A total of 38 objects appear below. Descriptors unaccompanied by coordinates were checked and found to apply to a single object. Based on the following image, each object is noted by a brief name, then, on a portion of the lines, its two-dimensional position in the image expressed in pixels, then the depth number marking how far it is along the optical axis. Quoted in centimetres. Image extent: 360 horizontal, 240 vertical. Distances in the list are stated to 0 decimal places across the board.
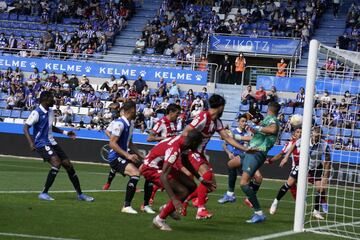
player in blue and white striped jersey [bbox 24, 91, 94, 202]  1586
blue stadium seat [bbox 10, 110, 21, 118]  3821
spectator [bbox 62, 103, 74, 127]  3662
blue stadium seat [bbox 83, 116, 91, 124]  3681
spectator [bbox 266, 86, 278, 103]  3547
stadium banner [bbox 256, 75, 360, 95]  3644
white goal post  1315
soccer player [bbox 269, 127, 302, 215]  1639
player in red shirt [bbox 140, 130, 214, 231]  1136
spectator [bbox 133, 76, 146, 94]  3800
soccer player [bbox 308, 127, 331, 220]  1586
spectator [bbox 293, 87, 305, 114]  3422
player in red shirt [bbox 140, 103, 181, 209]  1686
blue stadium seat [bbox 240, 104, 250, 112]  3589
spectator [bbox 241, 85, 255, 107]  3578
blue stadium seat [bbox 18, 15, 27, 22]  4688
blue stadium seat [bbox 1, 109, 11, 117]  3844
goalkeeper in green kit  1393
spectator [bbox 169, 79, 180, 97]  3744
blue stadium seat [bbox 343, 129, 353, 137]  2104
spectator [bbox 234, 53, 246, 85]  3869
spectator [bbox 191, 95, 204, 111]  3447
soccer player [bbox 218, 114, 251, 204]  1795
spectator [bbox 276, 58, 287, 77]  3740
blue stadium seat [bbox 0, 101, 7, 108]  3941
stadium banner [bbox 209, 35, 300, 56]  3969
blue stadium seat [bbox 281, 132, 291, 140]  3319
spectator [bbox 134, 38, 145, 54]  4256
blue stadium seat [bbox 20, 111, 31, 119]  3811
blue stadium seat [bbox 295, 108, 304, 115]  3372
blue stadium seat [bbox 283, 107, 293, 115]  3428
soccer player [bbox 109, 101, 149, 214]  1413
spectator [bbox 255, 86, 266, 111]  3544
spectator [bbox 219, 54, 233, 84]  3956
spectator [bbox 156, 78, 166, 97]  3775
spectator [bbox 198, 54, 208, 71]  3902
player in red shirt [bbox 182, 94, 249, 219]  1328
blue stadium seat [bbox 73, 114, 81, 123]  3719
